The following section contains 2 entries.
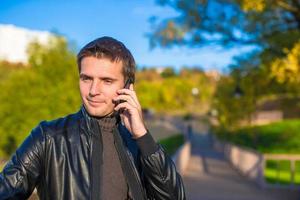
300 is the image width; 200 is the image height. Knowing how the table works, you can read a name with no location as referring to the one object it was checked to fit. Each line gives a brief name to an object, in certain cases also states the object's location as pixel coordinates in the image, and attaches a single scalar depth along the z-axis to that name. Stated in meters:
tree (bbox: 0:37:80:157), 21.94
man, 1.84
